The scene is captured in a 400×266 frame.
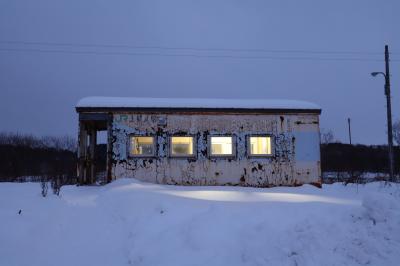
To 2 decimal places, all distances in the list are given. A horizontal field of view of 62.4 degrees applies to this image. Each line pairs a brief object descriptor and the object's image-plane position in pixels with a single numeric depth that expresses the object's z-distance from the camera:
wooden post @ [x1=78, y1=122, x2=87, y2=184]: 12.92
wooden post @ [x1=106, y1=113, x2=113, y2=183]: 12.61
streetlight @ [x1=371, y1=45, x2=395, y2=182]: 17.61
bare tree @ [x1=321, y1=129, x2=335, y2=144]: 51.78
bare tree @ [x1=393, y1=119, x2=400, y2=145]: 42.31
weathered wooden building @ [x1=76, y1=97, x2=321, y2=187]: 12.84
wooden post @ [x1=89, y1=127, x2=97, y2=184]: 14.72
